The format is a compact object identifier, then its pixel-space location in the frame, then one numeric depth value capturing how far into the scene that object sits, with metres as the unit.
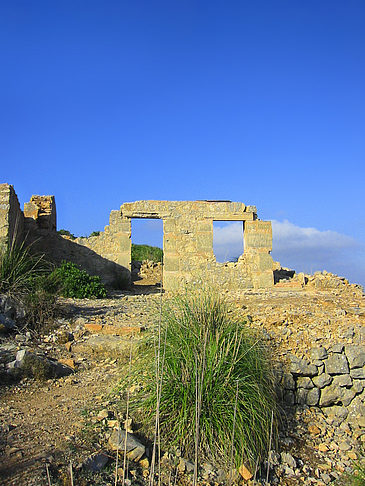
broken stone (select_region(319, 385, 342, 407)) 5.32
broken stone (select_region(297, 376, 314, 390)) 5.34
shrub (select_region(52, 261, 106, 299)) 9.38
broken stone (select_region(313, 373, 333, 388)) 5.38
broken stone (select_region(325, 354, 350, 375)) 5.44
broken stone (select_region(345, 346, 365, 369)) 5.46
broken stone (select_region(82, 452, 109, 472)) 3.23
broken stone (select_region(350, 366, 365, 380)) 5.43
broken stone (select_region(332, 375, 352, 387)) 5.41
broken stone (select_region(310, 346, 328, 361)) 5.50
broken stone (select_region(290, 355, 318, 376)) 5.37
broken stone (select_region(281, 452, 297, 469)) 4.12
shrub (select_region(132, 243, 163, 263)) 19.80
